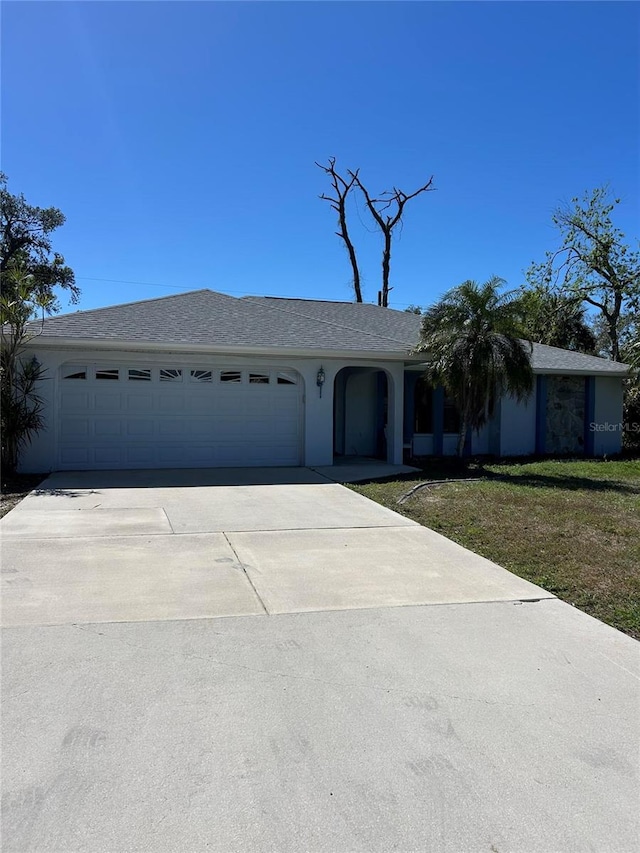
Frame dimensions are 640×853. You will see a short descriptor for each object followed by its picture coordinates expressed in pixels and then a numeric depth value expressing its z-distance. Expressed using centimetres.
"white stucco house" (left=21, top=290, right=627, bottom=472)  1244
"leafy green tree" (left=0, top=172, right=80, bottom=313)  2609
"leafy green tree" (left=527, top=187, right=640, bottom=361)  3030
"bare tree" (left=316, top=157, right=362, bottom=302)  3222
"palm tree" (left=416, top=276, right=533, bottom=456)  1321
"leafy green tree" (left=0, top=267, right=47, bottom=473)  1137
